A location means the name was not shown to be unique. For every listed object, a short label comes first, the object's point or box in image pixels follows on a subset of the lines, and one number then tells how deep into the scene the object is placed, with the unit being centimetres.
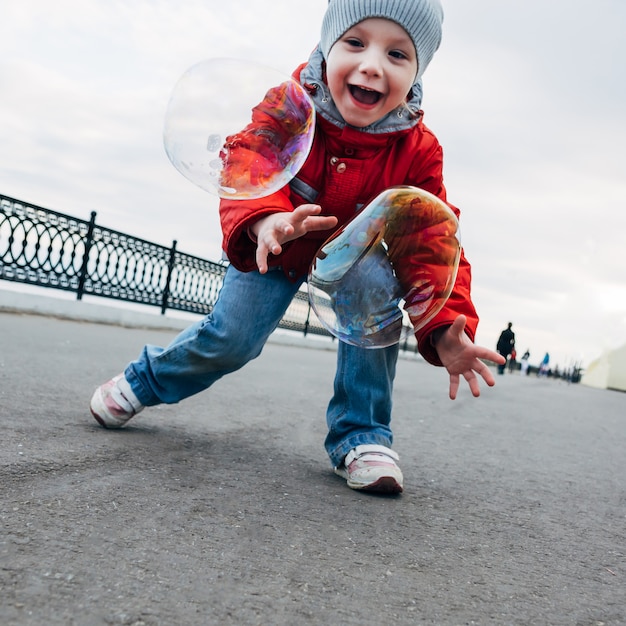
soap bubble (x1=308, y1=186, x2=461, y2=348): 213
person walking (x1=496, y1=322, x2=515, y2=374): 2434
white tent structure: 4200
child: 217
